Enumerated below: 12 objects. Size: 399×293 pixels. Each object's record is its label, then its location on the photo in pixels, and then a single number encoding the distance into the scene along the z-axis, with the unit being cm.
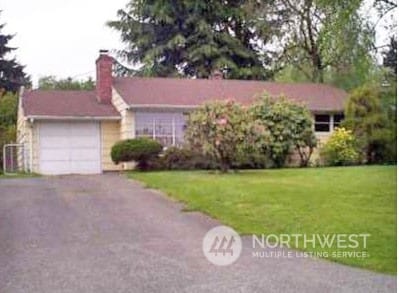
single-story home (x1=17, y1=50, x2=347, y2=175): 2373
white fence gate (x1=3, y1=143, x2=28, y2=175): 2559
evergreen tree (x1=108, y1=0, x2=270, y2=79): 3725
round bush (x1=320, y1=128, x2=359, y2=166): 2489
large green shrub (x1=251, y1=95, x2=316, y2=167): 2345
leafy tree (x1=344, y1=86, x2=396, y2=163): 2508
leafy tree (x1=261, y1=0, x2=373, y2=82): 3772
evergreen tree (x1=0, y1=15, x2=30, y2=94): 4562
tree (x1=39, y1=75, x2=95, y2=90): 4209
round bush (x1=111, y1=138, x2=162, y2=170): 2191
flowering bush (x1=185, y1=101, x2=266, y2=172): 1858
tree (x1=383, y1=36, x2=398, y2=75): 3188
